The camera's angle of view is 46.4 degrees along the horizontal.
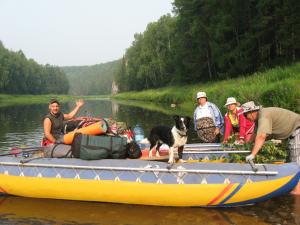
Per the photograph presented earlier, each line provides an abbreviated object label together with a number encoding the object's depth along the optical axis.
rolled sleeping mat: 8.52
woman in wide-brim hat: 9.24
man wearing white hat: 7.16
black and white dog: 8.12
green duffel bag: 8.21
